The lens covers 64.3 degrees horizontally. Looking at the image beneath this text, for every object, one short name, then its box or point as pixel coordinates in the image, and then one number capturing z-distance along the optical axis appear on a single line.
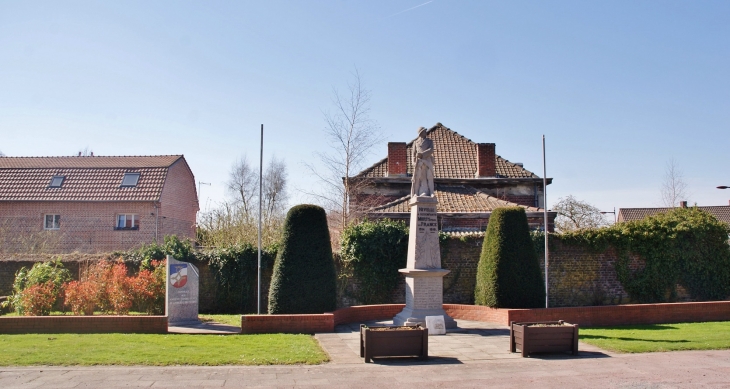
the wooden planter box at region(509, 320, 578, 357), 11.48
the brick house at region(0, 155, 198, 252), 31.95
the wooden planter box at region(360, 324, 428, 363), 10.96
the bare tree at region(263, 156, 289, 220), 48.46
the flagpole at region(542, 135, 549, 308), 17.30
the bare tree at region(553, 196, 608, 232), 42.85
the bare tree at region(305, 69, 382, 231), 25.80
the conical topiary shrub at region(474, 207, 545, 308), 17.25
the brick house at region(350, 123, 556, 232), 28.17
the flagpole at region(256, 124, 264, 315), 16.50
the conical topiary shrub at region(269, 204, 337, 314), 16.06
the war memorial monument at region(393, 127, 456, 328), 15.38
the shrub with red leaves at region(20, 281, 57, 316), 15.51
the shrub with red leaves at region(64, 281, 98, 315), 15.99
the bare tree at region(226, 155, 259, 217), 47.77
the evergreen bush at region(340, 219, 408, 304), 20.17
